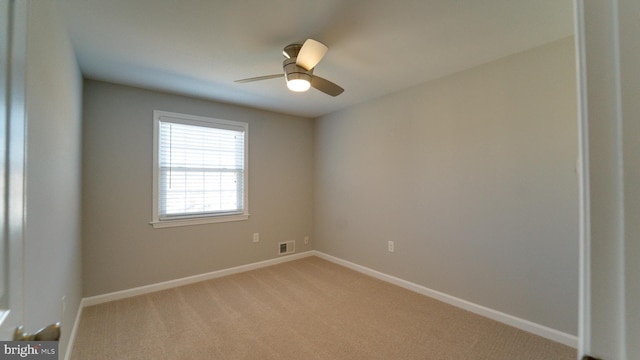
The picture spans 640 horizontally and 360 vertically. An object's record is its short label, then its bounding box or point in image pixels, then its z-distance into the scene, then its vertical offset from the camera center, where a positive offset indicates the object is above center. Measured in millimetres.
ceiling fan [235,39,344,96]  1810 +906
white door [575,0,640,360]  381 +8
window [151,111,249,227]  3062 +168
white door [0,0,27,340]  533 +50
